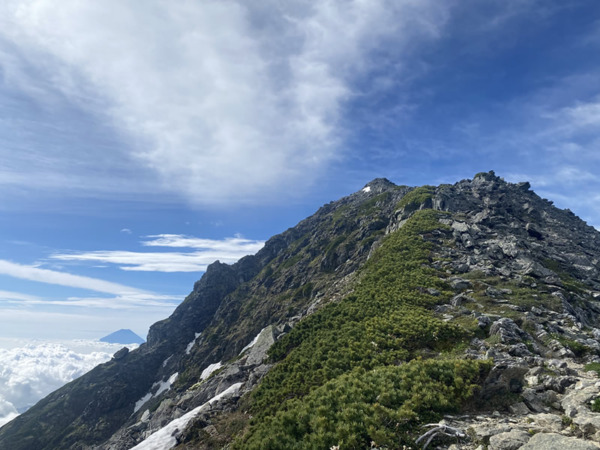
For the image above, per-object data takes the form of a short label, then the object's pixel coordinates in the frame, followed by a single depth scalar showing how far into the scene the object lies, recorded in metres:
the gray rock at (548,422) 13.28
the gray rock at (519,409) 15.98
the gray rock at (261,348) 48.25
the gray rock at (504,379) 17.95
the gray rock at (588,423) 11.80
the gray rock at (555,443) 10.46
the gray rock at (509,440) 11.78
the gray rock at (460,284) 40.97
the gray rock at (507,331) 25.99
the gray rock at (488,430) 13.14
